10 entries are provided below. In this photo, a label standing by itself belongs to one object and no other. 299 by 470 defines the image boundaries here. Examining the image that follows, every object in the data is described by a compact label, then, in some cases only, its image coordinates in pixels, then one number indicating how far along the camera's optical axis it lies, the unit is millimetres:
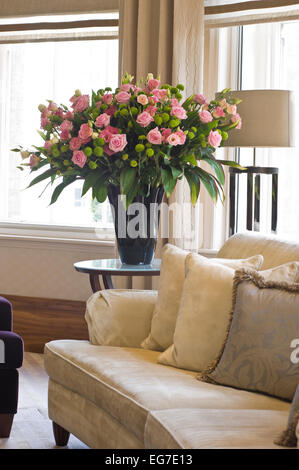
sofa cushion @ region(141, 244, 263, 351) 2729
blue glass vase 3361
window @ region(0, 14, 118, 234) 4914
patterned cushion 2129
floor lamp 3439
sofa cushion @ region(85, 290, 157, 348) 2875
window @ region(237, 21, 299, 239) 4266
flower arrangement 3195
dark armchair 3018
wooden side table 3316
